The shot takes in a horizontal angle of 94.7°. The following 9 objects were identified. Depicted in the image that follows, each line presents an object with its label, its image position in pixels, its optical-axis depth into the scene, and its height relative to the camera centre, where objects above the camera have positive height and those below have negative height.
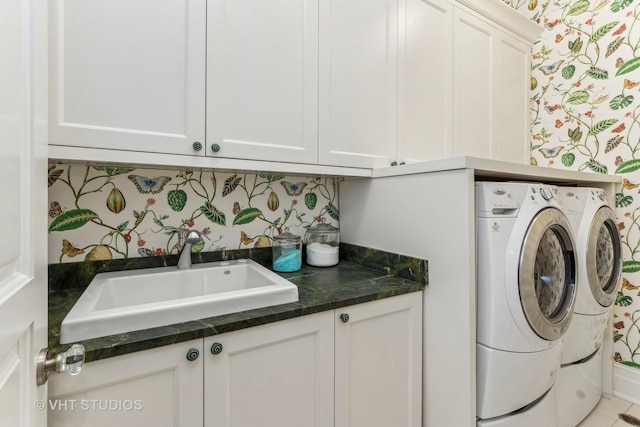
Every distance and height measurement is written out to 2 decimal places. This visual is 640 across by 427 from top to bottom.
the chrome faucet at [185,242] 1.26 -0.14
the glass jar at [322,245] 1.58 -0.18
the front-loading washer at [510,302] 1.13 -0.34
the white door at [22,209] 0.44 +0.00
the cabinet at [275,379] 0.75 -0.51
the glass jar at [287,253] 1.49 -0.21
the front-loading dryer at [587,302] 1.48 -0.47
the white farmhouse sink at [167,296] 0.78 -0.29
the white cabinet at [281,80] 0.97 +0.57
